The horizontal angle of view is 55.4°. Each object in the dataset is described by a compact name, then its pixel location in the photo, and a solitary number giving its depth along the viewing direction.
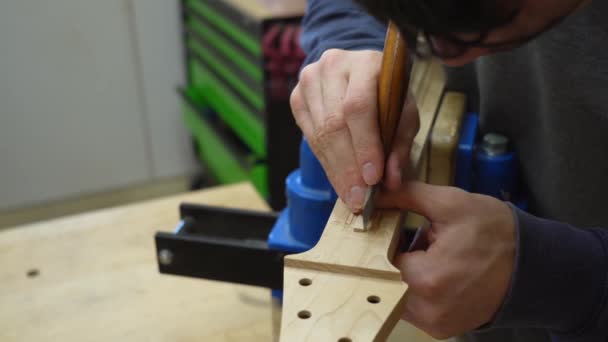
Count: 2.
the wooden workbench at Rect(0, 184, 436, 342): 0.76
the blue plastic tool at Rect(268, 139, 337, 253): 0.60
